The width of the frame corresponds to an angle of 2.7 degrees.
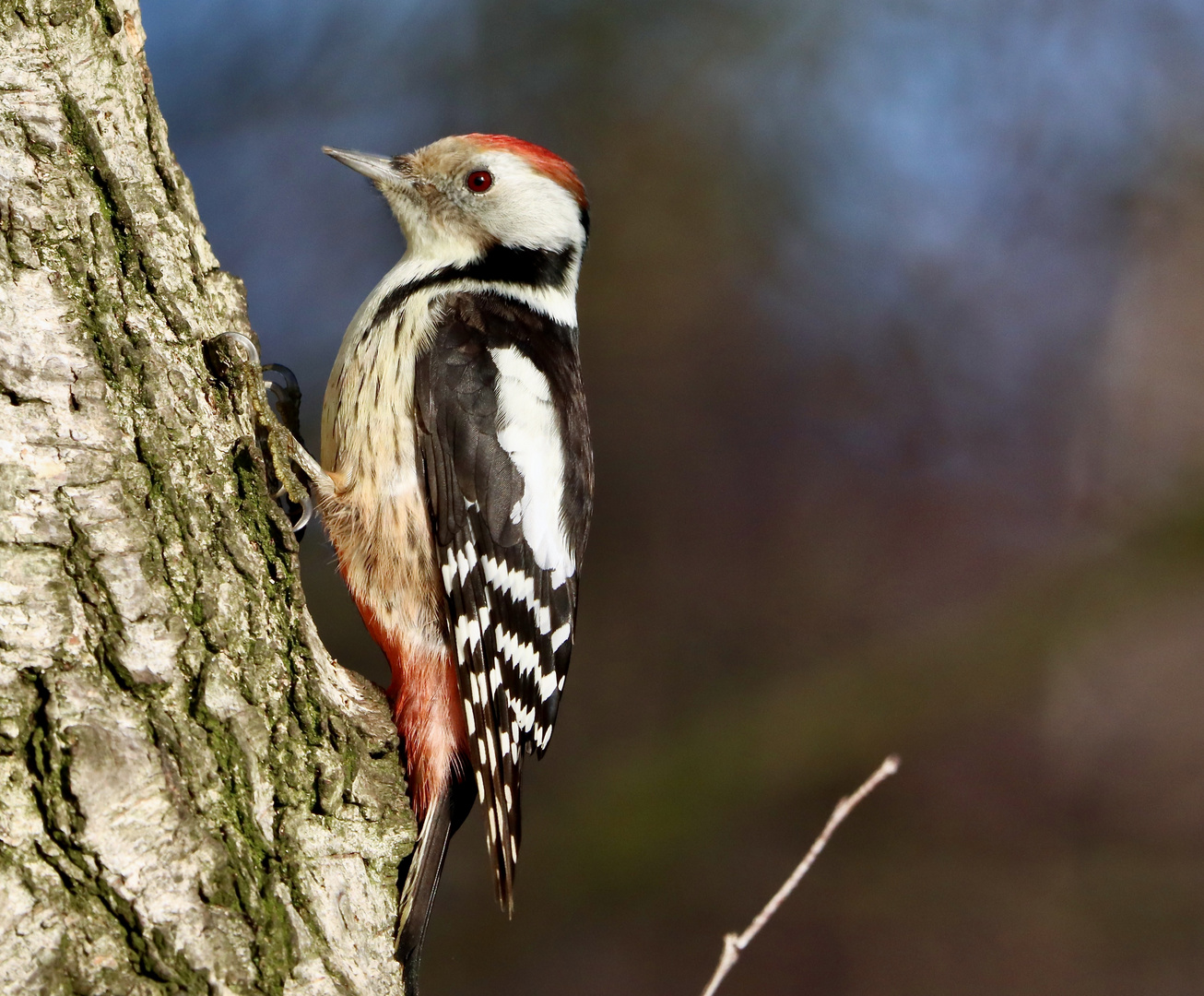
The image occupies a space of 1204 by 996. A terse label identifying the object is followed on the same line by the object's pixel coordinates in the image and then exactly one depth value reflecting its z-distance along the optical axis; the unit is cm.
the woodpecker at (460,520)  566
